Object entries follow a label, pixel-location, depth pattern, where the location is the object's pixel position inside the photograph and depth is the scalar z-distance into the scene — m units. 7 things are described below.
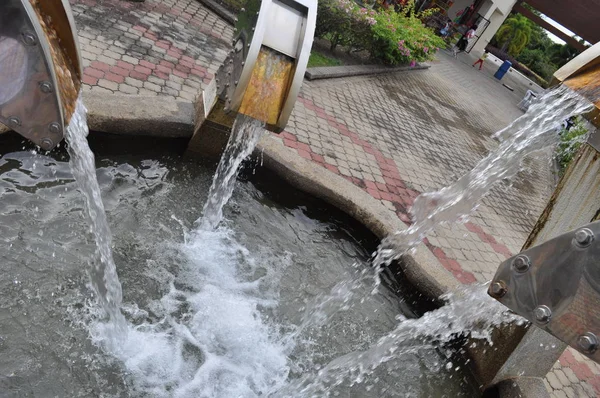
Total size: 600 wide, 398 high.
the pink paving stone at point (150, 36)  5.66
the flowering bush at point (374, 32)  9.22
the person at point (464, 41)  23.23
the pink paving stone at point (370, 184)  4.91
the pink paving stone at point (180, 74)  5.07
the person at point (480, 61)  21.38
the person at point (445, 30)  21.69
